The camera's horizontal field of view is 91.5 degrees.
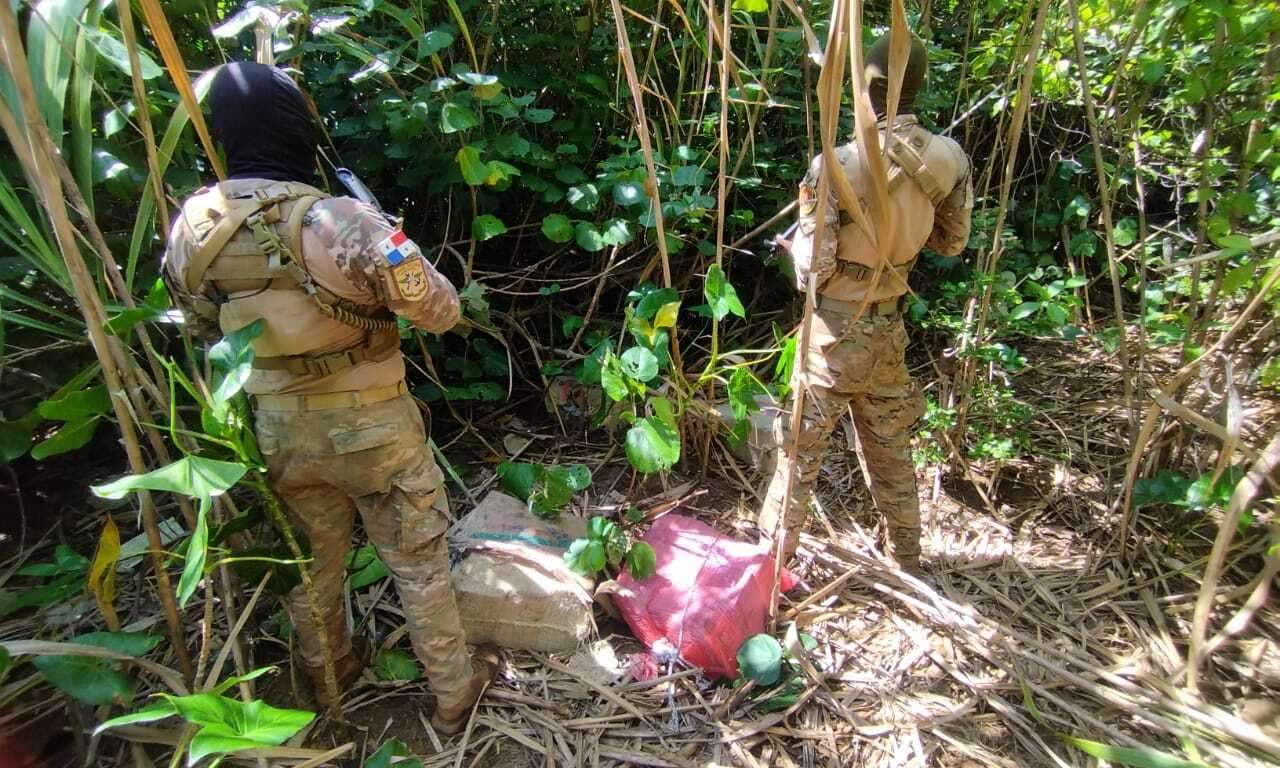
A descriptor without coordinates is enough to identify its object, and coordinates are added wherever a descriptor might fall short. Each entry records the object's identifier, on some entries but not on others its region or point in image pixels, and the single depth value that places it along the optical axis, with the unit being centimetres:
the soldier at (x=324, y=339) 136
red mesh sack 176
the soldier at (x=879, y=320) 177
